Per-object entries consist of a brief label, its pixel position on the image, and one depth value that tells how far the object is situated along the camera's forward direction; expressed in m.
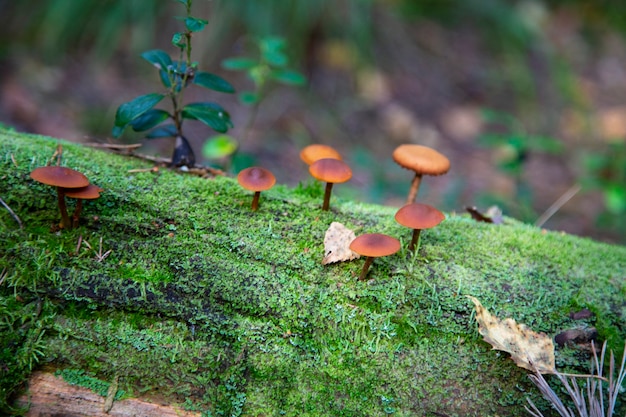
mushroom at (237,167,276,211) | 2.27
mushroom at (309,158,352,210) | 2.26
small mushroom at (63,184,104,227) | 2.03
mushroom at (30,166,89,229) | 1.90
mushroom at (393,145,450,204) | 2.56
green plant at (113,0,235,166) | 2.56
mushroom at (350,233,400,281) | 1.96
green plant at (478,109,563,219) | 4.33
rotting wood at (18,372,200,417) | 1.83
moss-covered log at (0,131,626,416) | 1.92
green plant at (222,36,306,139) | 3.46
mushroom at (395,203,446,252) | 2.07
